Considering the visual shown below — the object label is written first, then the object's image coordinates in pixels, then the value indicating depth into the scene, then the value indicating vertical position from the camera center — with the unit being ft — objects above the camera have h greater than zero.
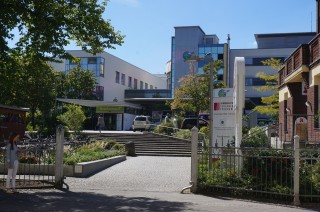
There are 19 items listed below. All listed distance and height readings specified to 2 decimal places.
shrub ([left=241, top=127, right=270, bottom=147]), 45.93 -0.97
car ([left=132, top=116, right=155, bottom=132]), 148.77 +2.13
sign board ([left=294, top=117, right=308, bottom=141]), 62.23 +0.76
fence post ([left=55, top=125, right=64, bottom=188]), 43.65 -2.78
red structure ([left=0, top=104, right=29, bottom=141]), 107.04 +1.96
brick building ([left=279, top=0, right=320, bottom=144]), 60.80 +6.99
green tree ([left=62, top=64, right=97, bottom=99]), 194.76 +20.50
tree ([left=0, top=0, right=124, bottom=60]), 46.68 +11.36
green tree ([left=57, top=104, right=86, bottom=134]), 114.01 +2.82
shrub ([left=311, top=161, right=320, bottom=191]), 36.73 -3.50
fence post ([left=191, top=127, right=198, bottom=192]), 41.37 -2.48
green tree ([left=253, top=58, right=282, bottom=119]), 114.54 +8.45
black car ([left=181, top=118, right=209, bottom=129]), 132.98 +2.53
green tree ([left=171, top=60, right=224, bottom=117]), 145.28 +12.43
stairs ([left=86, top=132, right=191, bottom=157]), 93.04 -2.90
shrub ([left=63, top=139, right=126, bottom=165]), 58.80 -3.53
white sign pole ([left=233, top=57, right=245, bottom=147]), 44.75 +3.74
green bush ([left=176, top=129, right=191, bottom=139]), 107.76 -0.70
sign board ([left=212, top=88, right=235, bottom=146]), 50.47 +1.80
